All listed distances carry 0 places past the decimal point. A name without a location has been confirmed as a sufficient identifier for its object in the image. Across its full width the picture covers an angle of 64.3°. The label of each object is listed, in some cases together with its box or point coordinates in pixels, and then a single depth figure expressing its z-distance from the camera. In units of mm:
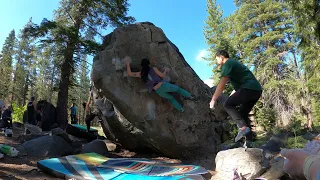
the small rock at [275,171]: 4793
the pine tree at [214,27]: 31375
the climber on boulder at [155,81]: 6648
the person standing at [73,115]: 16234
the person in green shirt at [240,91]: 4797
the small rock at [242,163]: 4929
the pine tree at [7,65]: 41294
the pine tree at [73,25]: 14047
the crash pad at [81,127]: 10836
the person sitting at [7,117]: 11539
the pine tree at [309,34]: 11094
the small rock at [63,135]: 8191
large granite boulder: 6957
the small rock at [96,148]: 7473
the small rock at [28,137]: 9197
